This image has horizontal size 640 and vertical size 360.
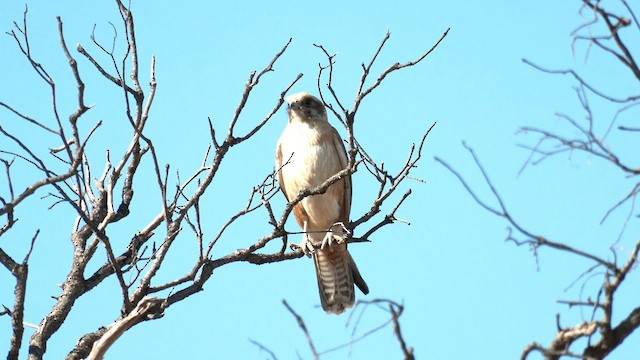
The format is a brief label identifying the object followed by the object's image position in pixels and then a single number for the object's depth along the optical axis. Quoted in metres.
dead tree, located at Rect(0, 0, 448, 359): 8.48
